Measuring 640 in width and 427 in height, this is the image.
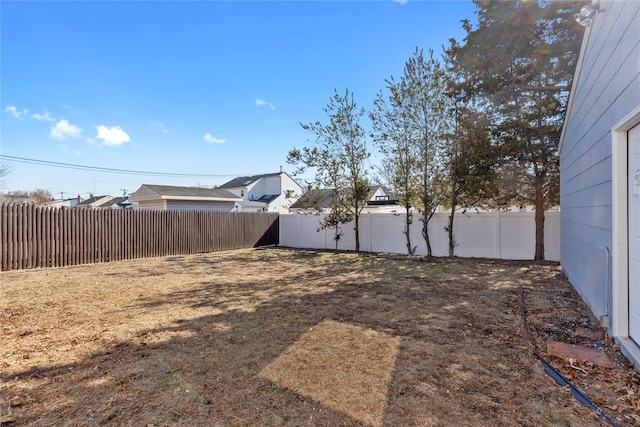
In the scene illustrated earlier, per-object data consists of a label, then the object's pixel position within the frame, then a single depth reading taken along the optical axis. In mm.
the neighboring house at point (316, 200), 11766
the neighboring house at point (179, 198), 15977
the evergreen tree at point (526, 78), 7535
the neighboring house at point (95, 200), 35869
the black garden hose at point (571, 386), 1884
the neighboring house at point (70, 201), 35906
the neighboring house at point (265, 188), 29270
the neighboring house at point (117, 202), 31541
